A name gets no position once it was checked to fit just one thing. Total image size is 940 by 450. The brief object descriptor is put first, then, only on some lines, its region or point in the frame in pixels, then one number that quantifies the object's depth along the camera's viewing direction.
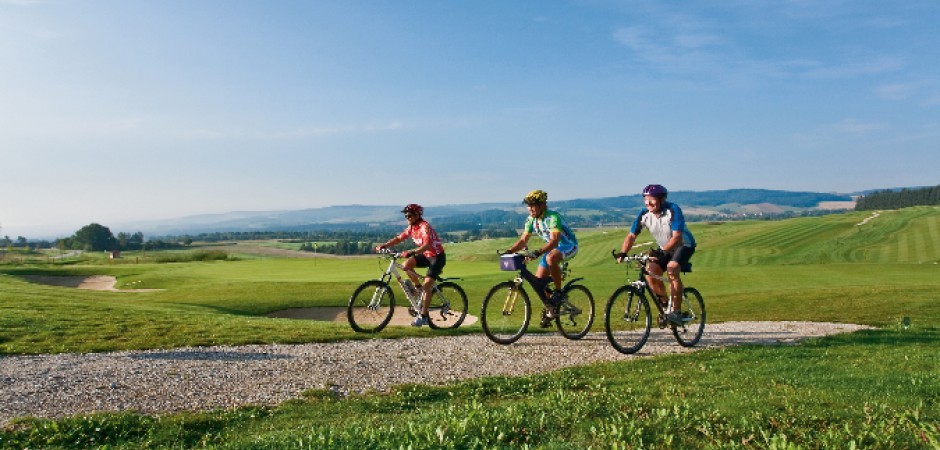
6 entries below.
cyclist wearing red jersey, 13.80
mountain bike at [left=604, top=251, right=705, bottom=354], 11.83
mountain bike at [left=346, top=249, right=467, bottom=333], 14.21
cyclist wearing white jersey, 11.95
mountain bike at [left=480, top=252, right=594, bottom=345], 12.48
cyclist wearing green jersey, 12.73
